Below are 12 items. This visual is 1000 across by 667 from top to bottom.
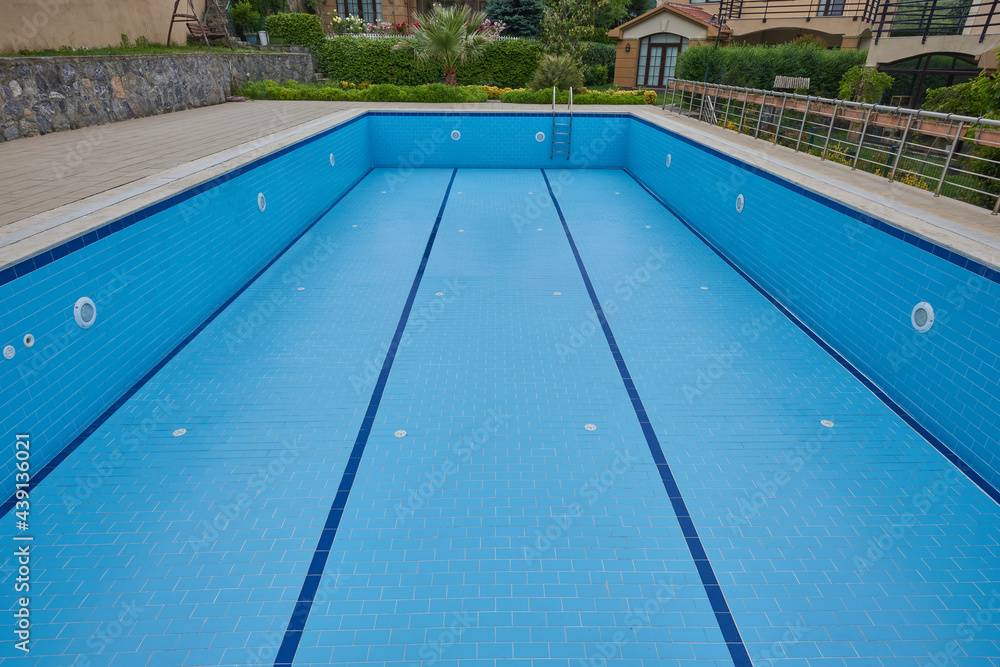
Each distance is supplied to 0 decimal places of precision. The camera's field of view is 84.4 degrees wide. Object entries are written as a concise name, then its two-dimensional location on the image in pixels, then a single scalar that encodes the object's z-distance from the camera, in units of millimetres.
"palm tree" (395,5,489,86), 11719
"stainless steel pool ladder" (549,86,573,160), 9750
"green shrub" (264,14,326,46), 13633
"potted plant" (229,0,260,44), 14602
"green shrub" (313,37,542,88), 13688
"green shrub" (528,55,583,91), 11516
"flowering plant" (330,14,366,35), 15812
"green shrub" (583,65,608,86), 17344
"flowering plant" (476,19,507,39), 13534
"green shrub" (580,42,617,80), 18750
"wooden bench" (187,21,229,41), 11730
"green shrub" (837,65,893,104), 9797
